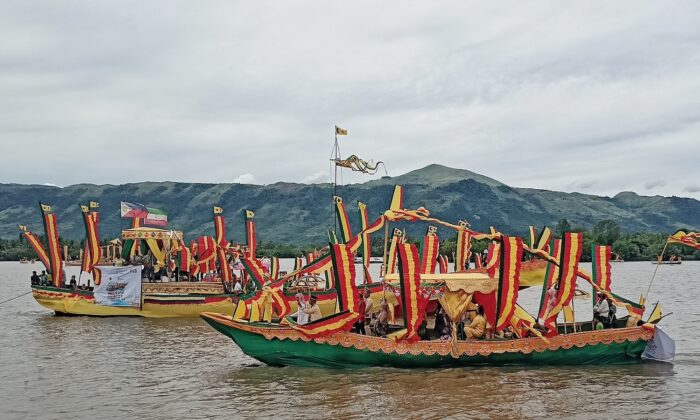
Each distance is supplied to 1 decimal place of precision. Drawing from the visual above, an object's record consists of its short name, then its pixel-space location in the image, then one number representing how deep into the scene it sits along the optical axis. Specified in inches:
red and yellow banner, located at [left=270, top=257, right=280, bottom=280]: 1370.6
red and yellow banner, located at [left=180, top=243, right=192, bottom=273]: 1343.5
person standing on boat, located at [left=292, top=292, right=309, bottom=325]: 741.9
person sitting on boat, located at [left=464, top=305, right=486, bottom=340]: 699.4
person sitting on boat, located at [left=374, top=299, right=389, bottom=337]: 727.9
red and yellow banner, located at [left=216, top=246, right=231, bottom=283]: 1296.8
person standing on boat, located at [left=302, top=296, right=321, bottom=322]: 737.0
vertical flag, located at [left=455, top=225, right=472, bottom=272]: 1259.2
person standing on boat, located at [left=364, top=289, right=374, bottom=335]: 744.3
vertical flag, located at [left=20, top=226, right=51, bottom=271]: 1263.5
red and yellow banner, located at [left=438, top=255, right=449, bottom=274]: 1399.6
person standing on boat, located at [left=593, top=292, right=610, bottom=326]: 747.4
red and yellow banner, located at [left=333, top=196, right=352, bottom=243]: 1211.9
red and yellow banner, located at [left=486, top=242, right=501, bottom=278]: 773.9
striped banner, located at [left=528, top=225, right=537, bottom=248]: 1065.9
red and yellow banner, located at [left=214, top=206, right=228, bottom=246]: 1362.0
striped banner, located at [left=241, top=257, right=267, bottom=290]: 1063.6
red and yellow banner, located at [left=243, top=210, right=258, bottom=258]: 1338.6
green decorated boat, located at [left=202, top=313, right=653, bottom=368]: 685.3
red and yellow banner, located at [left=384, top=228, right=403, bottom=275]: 1045.9
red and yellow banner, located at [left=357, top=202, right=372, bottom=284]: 1109.4
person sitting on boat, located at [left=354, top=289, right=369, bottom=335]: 729.0
